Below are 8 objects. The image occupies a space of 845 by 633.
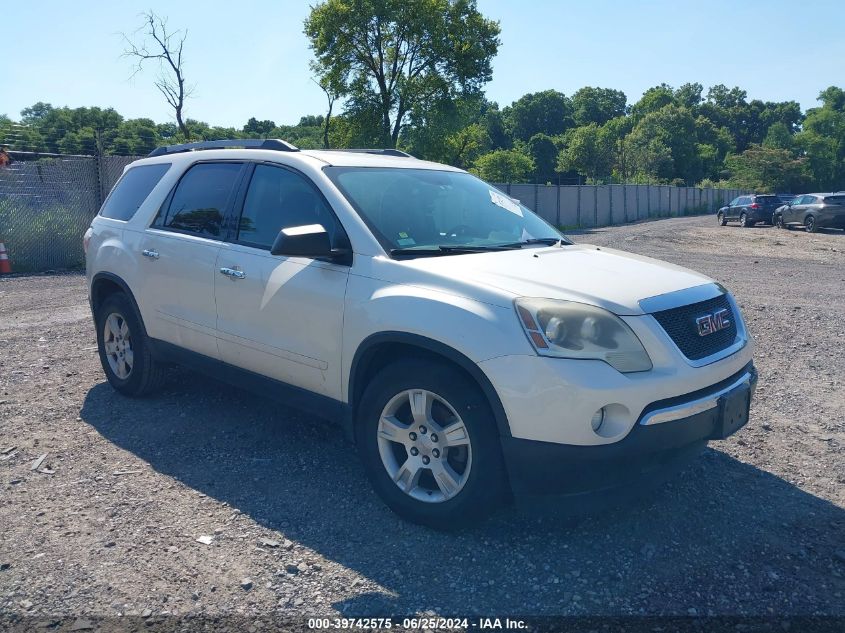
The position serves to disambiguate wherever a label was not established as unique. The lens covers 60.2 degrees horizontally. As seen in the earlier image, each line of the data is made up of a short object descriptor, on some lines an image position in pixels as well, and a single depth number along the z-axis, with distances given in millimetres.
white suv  3188
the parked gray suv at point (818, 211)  27859
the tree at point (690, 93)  141875
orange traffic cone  13484
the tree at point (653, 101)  128062
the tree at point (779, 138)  95000
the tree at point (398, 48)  34312
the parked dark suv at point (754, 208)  33844
